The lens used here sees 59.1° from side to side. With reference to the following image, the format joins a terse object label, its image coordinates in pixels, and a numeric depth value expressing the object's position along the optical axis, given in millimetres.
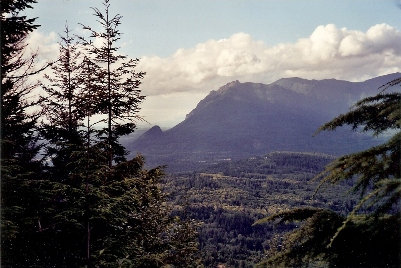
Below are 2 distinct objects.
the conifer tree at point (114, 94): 14406
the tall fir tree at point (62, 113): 15445
